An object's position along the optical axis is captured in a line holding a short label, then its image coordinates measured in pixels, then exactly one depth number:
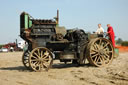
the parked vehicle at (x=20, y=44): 46.19
